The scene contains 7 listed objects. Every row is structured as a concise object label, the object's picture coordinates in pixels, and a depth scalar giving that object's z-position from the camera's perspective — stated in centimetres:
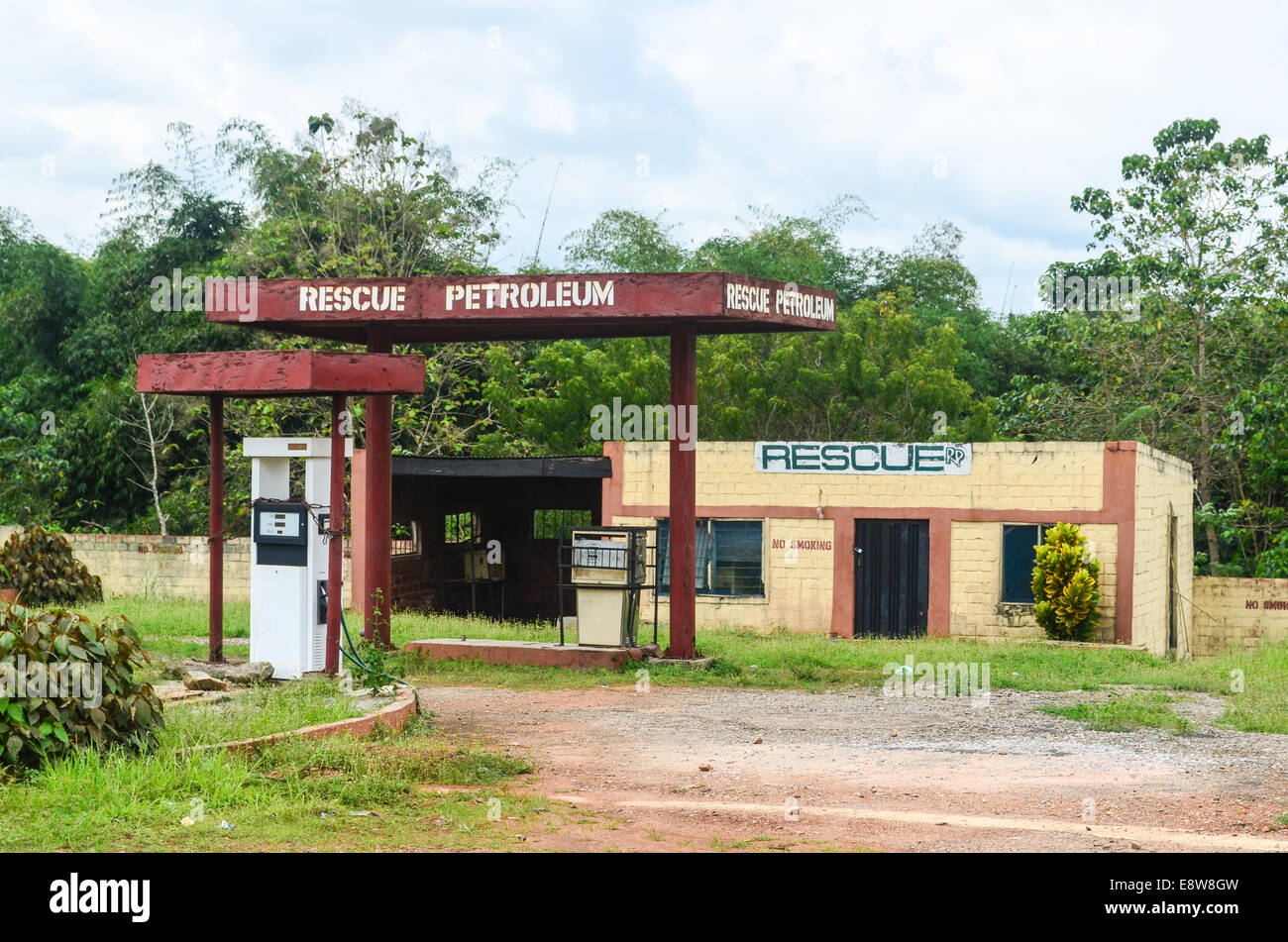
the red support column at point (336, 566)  1334
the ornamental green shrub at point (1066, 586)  2042
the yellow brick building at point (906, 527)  2116
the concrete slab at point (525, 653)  1634
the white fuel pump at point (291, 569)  1367
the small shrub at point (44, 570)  2066
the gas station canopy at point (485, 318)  1508
